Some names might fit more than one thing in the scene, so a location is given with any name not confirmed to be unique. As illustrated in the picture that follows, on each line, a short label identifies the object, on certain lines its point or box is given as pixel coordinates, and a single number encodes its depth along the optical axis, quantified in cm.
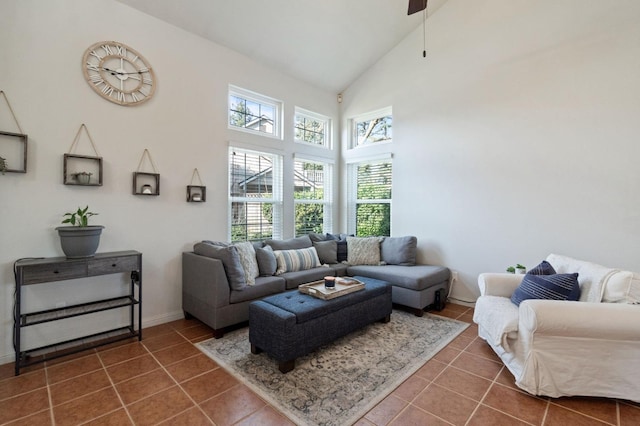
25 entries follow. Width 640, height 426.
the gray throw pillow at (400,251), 407
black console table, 224
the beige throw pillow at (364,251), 422
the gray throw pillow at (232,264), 293
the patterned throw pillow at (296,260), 365
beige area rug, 189
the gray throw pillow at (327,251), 425
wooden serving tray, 265
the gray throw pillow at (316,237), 446
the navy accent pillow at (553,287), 231
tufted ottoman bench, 225
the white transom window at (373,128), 473
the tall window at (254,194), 395
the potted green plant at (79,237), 244
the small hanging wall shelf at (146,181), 302
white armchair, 189
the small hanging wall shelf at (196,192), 342
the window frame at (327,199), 519
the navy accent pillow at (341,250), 442
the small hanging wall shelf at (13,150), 237
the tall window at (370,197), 478
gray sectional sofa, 292
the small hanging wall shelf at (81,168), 263
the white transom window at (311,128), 475
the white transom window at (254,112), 392
